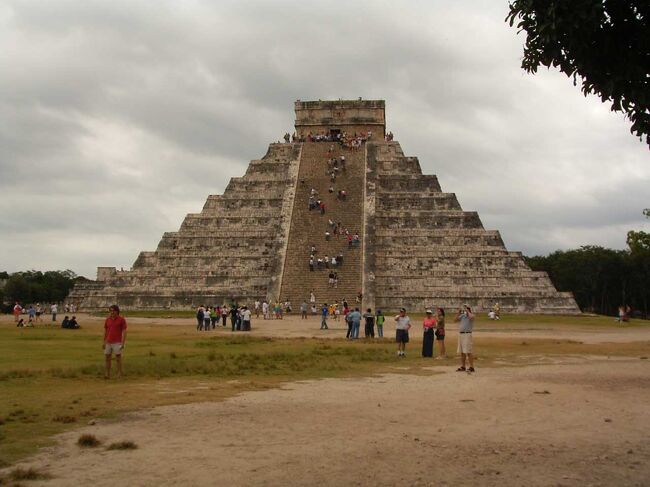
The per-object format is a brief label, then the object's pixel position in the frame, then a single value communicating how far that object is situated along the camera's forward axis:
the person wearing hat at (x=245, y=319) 25.81
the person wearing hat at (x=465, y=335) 13.96
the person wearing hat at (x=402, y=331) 16.83
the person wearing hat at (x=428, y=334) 16.98
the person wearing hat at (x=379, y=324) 23.27
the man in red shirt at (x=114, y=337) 12.53
